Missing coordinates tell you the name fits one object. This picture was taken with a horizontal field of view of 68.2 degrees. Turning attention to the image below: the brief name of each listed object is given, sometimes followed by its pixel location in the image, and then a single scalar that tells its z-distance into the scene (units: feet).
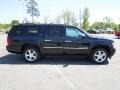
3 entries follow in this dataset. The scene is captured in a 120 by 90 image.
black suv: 12.99
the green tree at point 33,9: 100.69
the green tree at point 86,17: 92.32
